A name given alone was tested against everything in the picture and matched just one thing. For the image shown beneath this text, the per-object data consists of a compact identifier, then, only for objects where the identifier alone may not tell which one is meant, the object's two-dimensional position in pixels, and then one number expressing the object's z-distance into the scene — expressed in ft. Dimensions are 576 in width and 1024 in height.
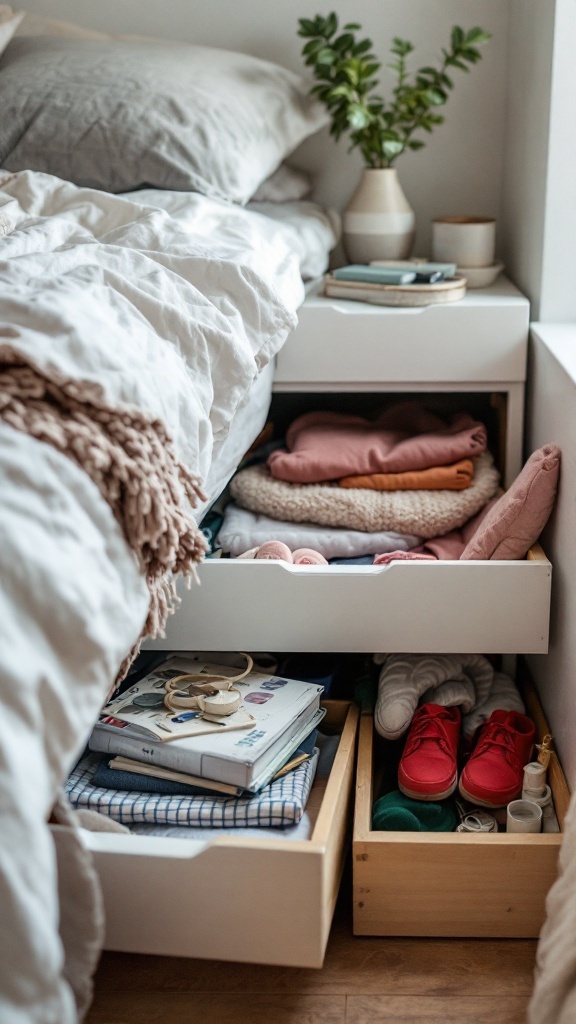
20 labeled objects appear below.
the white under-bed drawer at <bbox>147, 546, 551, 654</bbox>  4.16
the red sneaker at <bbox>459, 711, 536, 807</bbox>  4.01
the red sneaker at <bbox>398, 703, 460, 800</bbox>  4.02
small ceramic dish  5.71
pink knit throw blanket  2.41
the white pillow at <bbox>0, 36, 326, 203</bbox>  5.04
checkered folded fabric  3.48
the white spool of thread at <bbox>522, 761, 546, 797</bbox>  3.94
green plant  5.77
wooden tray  5.14
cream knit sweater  4.78
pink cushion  4.19
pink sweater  4.99
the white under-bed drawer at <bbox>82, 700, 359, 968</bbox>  3.08
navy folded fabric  3.65
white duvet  1.92
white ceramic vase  5.93
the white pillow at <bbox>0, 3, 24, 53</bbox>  5.77
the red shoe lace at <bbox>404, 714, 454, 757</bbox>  4.20
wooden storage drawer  3.60
